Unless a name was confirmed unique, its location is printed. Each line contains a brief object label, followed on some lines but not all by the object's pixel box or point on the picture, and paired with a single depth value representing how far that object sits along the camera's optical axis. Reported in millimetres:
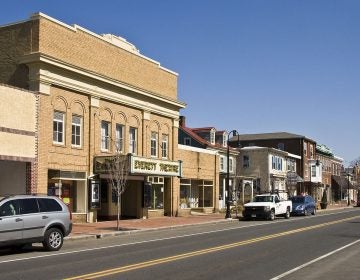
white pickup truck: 37062
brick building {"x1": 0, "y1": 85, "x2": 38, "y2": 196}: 24609
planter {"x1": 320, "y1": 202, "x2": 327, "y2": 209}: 64969
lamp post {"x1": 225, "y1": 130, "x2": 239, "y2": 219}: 37000
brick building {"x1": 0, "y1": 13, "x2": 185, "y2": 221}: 27047
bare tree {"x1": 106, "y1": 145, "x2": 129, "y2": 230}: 27188
